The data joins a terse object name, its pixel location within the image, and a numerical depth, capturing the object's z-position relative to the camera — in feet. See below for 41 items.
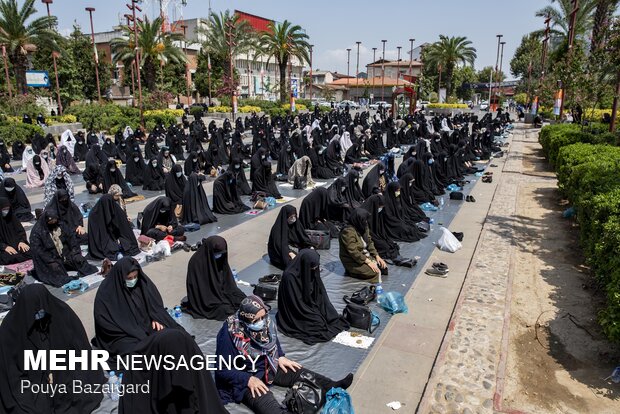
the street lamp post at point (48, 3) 93.56
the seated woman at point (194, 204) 36.60
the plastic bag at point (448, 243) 31.65
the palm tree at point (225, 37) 143.43
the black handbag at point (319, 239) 31.42
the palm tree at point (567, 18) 103.28
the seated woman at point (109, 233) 29.22
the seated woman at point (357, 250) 26.03
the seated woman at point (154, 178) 48.65
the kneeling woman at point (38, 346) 14.24
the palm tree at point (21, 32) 91.61
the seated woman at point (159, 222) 31.63
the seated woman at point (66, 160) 55.62
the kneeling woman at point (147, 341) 12.30
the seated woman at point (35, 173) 48.08
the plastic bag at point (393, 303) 22.81
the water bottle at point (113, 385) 16.42
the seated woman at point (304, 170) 50.11
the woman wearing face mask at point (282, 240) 27.61
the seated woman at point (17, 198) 34.09
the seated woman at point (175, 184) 41.39
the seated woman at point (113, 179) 43.63
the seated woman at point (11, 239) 27.61
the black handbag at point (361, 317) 21.11
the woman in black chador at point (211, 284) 21.27
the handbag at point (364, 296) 23.20
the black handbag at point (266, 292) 23.97
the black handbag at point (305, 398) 15.38
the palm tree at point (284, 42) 132.05
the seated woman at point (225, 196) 39.93
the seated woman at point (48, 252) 25.08
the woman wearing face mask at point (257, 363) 15.34
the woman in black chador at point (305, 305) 19.69
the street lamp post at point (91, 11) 98.42
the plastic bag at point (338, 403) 15.21
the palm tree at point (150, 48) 110.52
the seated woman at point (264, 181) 45.11
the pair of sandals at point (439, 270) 27.53
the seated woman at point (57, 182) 36.04
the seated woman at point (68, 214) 28.83
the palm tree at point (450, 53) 165.07
